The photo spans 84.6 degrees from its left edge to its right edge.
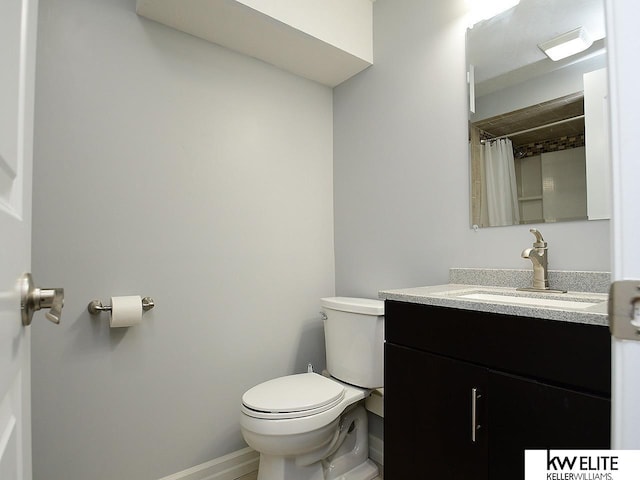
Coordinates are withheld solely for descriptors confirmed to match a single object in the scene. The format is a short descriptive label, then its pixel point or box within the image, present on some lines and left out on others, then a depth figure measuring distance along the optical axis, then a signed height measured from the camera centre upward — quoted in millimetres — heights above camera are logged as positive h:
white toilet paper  1406 -252
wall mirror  1243 +493
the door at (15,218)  414 +44
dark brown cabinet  823 -397
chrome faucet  1276 -67
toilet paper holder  1408 -234
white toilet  1392 -665
